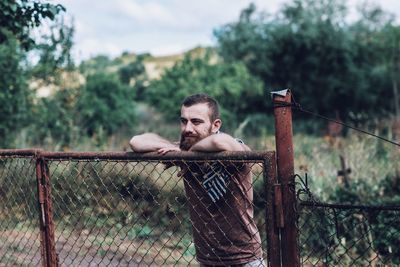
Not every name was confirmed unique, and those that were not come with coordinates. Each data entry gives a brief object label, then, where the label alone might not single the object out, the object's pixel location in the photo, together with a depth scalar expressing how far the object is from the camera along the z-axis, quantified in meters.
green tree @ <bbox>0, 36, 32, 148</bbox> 10.99
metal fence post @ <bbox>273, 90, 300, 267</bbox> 2.76
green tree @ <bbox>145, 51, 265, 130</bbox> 23.33
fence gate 2.90
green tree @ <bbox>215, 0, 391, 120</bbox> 28.17
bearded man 3.05
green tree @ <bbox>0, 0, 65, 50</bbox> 5.50
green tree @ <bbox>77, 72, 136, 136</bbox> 22.39
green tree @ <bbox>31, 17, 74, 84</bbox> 12.68
